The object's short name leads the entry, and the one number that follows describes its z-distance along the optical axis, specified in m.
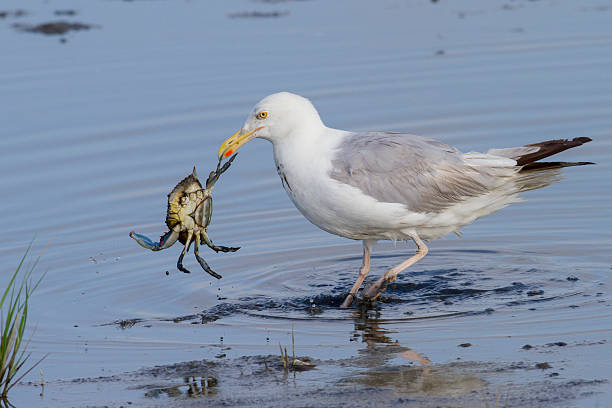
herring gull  16.41
